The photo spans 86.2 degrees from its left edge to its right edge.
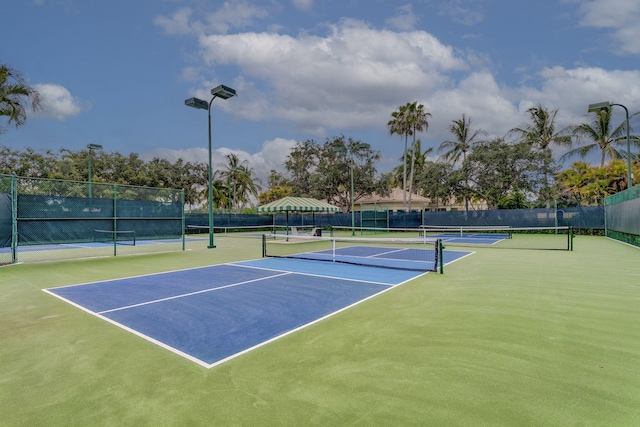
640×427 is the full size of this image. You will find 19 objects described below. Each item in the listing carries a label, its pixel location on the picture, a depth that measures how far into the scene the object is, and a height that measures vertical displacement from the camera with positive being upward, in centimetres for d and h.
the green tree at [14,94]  1652 +593
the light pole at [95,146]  1922 +385
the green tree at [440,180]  3203 +314
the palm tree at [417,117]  3562 +1006
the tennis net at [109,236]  1325 -88
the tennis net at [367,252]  1004 -155
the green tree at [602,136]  3011 +686
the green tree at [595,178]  2650 +275
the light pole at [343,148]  2162 +414
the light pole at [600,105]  1516 +477
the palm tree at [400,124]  3597 +952
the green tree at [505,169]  2888 +374
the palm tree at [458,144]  3516 +715
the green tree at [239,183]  4756 +439
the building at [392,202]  4412 +142
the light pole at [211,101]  1480 +512
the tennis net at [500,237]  1590 -151
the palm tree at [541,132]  3177 +771
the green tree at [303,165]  4338 +618
